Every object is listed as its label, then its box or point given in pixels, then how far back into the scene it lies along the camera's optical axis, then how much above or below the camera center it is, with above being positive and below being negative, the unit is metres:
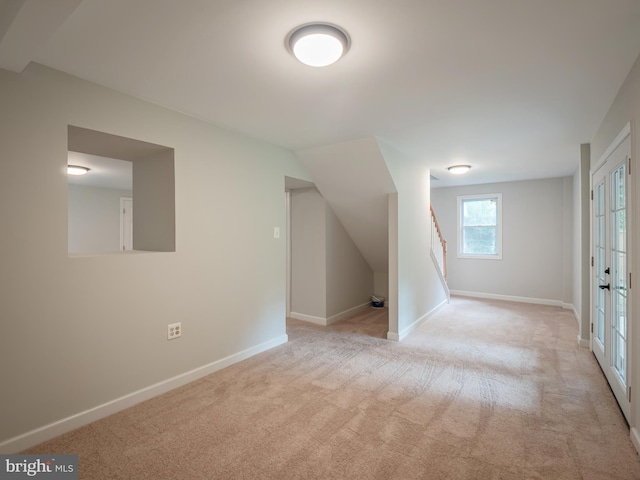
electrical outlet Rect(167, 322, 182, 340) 2.78 -0.77
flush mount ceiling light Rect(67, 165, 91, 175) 4.66 +0.99
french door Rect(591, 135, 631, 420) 2.30 -0.26
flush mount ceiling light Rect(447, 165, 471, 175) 4.95 +1.02
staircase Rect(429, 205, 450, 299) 5.57 -0.23
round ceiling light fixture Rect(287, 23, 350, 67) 1.70 +1.02
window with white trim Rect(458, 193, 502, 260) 6.61 +0.22
